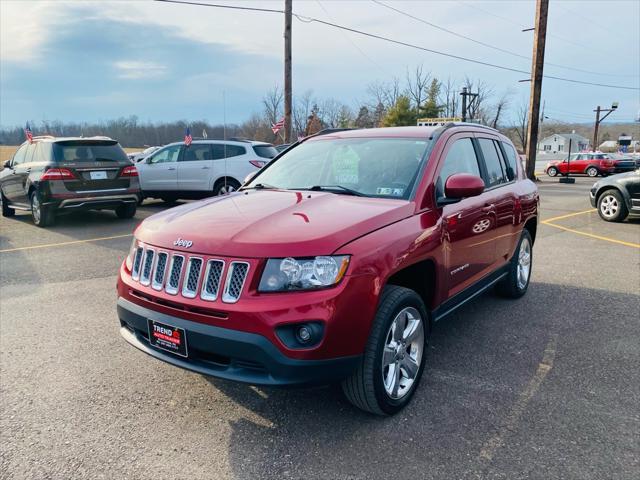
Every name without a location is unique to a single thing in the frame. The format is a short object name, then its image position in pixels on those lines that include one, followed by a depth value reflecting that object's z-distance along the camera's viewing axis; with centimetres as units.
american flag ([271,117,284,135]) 2072
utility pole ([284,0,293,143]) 1892
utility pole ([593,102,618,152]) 5325
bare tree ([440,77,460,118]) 6948
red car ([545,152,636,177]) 3147
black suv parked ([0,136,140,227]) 952
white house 10608
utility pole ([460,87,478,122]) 4404
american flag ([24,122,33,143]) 1067
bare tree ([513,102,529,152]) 8456
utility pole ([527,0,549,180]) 2022
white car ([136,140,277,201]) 1219
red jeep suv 247
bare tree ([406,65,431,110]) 6681
